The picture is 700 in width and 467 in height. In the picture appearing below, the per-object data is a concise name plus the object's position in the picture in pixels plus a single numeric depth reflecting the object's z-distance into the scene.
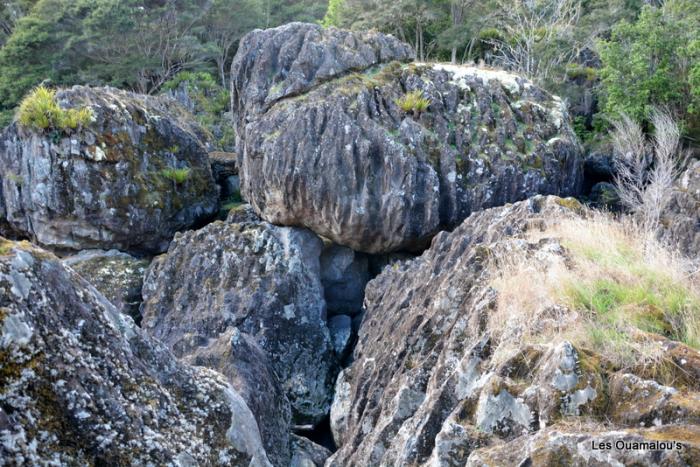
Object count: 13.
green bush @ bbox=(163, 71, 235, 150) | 29.33
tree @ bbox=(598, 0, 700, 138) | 18.53
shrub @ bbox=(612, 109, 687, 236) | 15.47
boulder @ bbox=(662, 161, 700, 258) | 11.42
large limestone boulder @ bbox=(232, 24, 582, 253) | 14.25
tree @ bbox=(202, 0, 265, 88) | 36.03
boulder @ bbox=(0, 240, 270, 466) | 3.88
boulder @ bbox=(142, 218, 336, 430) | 13.55
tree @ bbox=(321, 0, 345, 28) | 27.87
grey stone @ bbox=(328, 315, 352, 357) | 14.25
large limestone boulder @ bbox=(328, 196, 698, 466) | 4.29
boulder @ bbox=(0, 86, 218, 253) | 15.62
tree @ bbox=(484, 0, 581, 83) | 24.94
